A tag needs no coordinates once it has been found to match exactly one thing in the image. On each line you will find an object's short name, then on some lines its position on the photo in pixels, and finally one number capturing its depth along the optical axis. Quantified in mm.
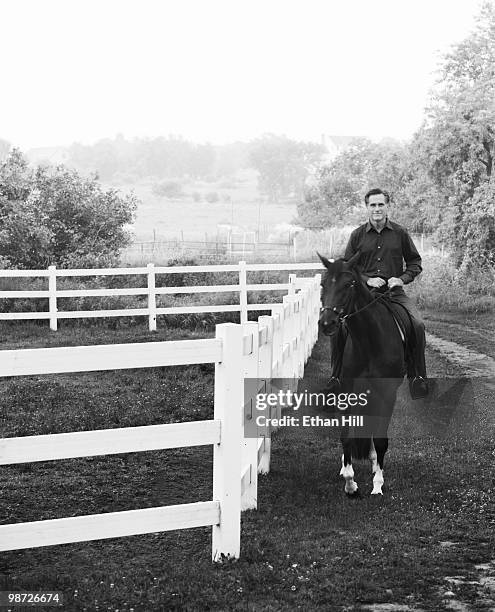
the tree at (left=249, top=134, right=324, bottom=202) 164750
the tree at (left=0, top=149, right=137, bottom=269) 30219
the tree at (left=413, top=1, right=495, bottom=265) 30938
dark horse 8188
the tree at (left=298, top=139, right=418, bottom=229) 82375
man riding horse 9227
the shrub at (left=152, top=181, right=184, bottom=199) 157250
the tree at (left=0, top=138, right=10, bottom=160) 174200
